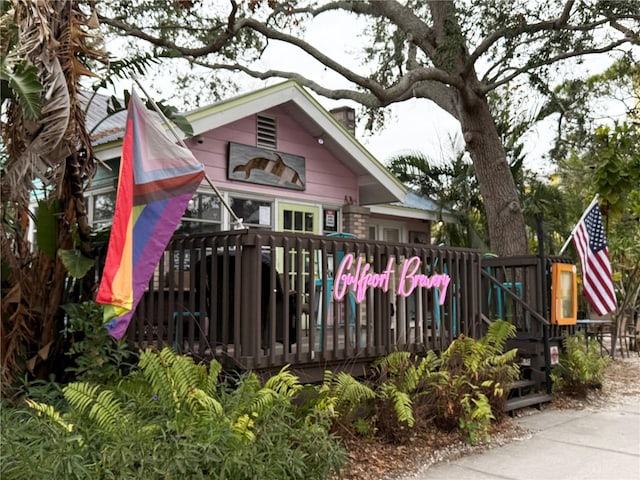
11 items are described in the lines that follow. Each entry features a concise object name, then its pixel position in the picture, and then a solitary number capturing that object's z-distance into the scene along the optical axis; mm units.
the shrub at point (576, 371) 8219
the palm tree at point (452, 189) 17781
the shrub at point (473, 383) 6009
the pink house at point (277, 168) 8758
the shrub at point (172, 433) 3592
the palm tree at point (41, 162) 5422
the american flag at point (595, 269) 8812
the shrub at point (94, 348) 5492
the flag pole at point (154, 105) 5403
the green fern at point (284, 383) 4788
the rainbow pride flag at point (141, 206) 4719
